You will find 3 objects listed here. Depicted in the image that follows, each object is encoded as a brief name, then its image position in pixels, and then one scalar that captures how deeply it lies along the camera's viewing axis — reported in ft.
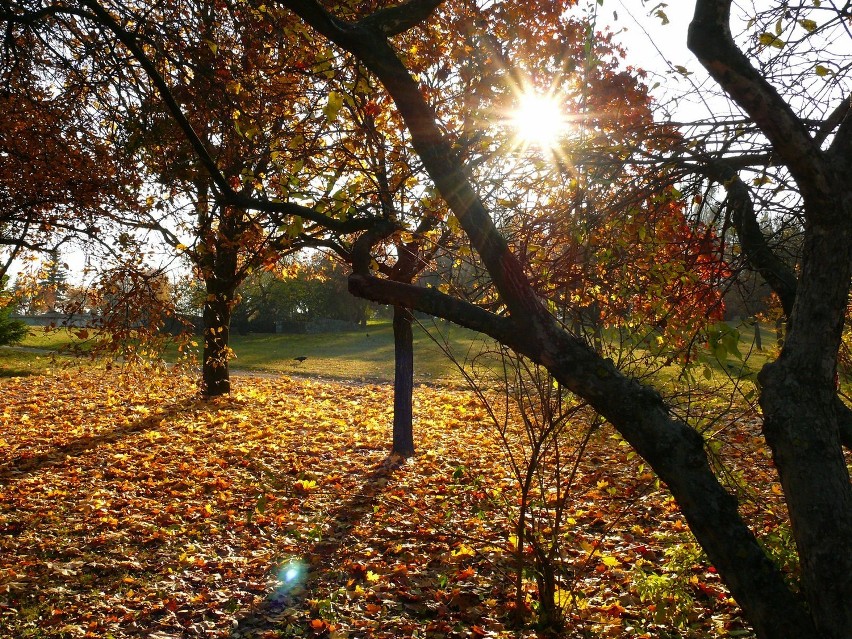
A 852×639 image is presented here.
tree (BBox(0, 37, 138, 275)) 22.16
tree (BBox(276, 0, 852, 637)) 8.05
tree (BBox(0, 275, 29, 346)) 60.59
